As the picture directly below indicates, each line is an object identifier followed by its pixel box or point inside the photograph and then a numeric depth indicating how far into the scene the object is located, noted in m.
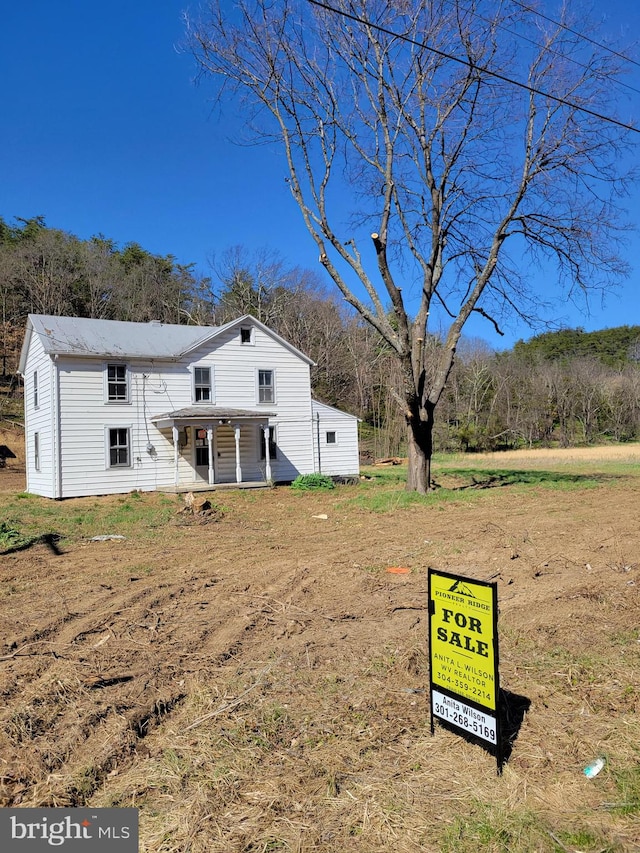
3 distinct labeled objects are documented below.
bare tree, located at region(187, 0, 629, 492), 15.71
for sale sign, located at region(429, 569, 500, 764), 3.28
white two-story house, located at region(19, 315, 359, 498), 20.39
